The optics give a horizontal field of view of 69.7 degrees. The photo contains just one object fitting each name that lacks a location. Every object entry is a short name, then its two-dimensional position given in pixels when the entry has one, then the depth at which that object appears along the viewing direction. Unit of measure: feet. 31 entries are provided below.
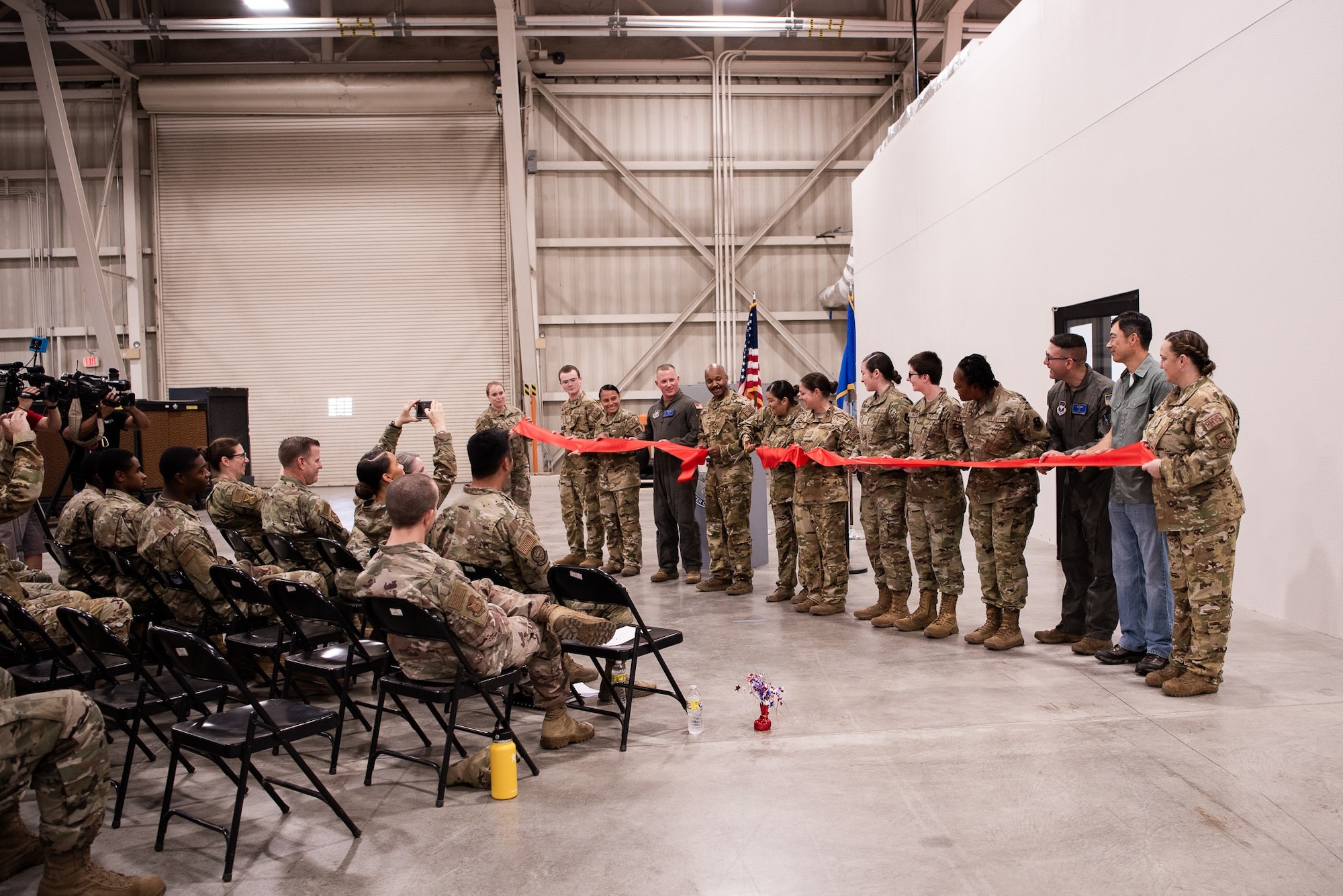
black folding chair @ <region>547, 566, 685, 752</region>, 13.82
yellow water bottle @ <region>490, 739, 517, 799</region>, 11.89
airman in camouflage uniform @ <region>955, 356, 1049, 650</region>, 17.63
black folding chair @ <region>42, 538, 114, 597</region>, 17.24
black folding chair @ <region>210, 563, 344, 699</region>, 14.49
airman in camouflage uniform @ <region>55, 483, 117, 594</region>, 16.80
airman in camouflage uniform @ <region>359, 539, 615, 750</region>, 11.82
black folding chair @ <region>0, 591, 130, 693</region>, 12.67
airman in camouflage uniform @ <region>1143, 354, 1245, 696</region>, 14.02
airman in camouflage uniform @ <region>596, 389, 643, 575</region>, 26.84
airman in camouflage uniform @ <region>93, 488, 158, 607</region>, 16.43
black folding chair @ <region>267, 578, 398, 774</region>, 13.38
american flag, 30.53
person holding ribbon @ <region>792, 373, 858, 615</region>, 21.12
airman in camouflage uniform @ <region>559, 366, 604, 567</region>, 27.66
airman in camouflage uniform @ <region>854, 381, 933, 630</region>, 19.98
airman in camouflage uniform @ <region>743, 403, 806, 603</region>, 22.98
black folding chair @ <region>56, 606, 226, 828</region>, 11.21
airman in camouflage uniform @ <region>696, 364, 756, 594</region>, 24.23
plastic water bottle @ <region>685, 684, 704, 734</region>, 13.99
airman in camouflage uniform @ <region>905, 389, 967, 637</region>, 18.79
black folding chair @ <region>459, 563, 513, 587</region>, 14.44
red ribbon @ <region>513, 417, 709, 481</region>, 24.39
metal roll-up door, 56.75
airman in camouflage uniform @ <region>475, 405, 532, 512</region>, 28.63
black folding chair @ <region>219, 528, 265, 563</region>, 18.98
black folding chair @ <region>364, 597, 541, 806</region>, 11.55
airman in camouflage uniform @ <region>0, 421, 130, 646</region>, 14.35
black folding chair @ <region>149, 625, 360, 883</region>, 10.17
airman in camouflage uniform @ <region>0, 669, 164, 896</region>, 8.82
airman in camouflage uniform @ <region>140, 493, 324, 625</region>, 15.51
